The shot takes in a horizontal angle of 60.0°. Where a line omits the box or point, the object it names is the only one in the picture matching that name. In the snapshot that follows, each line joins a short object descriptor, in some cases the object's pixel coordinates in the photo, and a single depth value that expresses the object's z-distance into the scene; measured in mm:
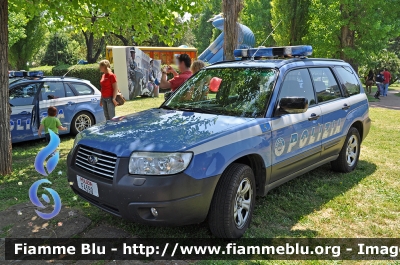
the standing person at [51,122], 6535
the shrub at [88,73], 20438
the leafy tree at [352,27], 17766
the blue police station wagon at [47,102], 7598
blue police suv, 3045
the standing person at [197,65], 6832
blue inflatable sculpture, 24781
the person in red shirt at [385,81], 20250
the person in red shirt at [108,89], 7602
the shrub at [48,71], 24281
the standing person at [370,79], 21625
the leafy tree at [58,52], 38281
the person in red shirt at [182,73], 6461
